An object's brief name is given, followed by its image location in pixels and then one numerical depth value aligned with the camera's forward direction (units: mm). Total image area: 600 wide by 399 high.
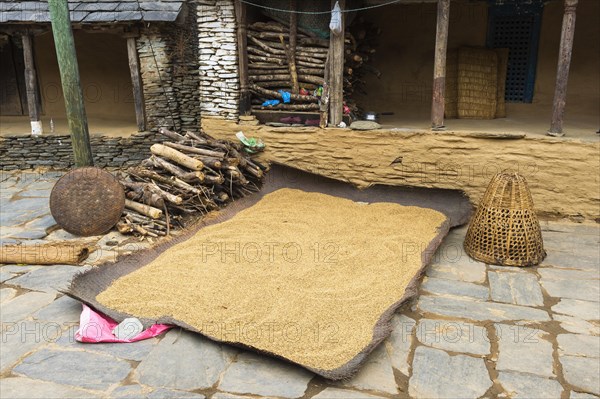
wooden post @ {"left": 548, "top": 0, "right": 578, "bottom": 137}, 5668
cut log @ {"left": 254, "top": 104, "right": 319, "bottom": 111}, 7016
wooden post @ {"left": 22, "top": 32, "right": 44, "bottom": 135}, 8945
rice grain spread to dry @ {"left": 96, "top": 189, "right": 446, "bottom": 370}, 3344
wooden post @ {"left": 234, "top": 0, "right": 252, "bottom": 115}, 6898
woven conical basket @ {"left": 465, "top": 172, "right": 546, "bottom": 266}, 4688
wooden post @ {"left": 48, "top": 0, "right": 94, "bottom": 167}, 5895
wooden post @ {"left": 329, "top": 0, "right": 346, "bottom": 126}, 6637
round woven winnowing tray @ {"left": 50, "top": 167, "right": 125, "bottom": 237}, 5301
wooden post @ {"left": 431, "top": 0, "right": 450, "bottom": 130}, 6050
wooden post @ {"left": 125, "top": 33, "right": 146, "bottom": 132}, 8867
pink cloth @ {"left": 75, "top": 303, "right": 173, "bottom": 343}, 3367
